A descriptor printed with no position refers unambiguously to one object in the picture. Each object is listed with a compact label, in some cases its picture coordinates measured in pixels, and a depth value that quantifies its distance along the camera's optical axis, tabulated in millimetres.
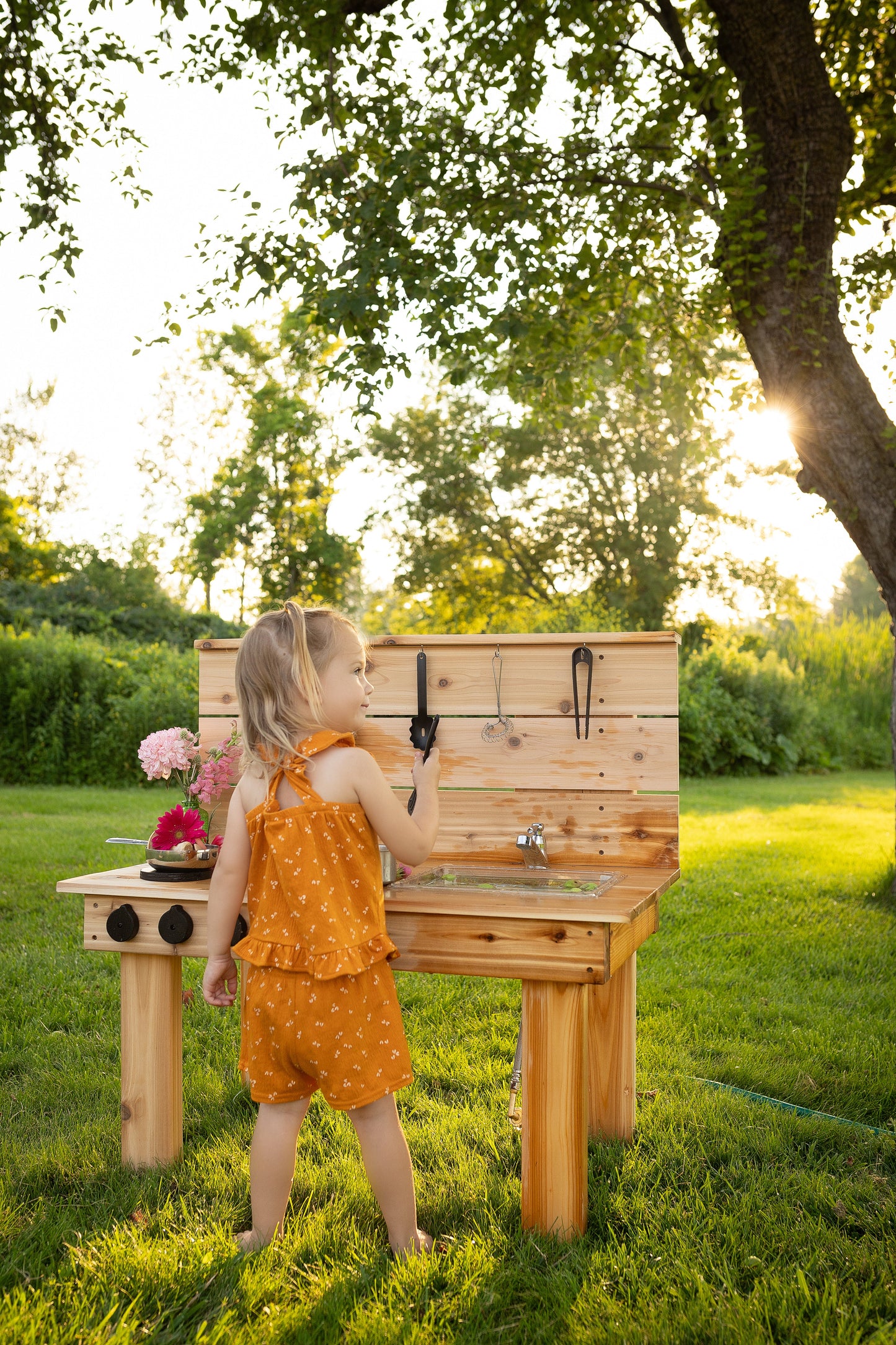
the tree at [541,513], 20734
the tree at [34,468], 22062
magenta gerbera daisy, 2947
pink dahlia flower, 3025
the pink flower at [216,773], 3107
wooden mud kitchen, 2416
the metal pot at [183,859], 2922
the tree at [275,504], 19328
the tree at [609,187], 5027
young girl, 2260
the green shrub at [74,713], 11258
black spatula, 3131
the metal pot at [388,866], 2795
